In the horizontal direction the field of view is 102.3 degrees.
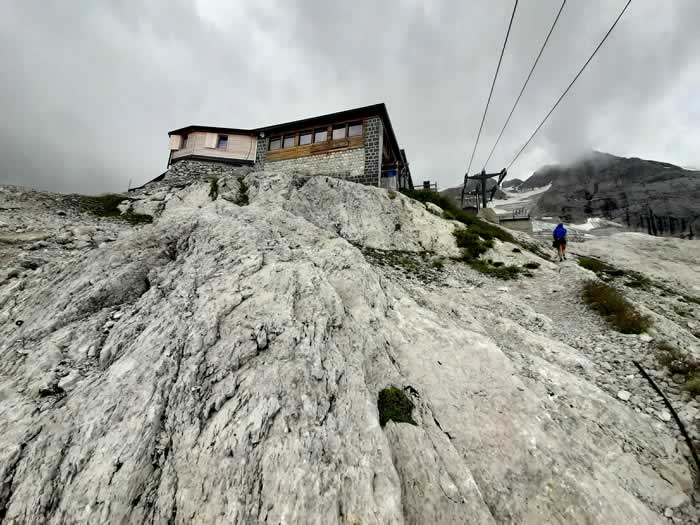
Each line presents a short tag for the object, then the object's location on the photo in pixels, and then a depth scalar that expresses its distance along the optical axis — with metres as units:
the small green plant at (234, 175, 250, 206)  21.68
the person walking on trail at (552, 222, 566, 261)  20.38
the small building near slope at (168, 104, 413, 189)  27.92
